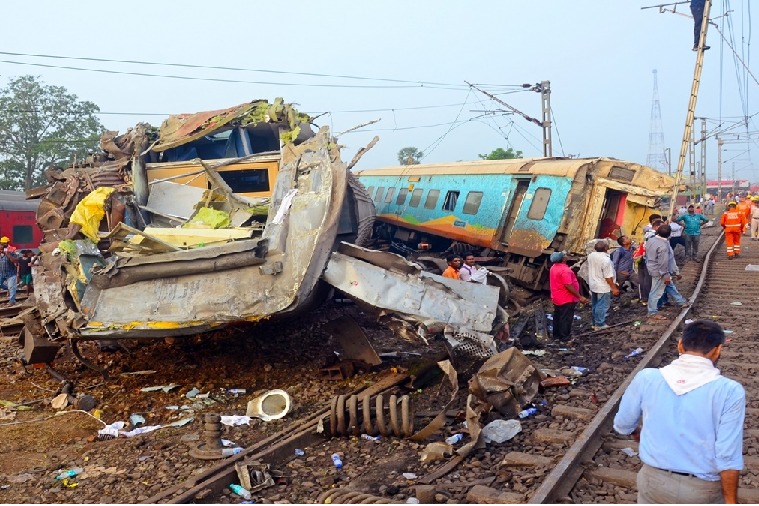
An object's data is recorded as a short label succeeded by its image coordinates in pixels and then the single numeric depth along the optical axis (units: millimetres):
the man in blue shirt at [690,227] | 15641
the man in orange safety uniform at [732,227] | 15375
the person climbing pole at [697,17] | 18422
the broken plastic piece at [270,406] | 6613
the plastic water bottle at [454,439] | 5621
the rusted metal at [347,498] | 4367
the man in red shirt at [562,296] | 9188
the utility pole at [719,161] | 60209
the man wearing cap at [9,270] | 14602
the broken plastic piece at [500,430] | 5617
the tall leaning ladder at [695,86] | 17672
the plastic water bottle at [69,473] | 5336
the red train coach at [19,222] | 20172
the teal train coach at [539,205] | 12742
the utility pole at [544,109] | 23711
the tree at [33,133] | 32500
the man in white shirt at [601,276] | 9523
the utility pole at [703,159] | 50334
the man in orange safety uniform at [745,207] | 19472
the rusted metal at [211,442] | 5523
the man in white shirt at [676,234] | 15135
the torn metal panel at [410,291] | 7027
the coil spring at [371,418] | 5895
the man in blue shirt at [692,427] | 2717
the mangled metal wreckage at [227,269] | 7078
